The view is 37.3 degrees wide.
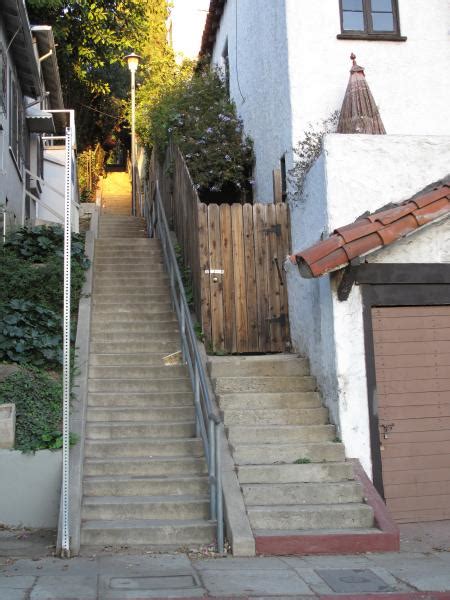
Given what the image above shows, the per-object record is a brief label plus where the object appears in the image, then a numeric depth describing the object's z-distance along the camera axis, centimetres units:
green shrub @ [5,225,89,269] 1098
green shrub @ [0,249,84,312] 975
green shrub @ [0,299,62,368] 841
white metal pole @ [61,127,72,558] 556
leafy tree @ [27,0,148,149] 1950
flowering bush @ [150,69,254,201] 1238
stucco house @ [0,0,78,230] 1231
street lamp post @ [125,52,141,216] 2109
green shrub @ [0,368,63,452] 707
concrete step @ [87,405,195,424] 794
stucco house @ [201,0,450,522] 727
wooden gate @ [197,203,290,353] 934
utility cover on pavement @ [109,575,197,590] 495
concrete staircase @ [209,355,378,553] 638
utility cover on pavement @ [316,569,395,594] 502
